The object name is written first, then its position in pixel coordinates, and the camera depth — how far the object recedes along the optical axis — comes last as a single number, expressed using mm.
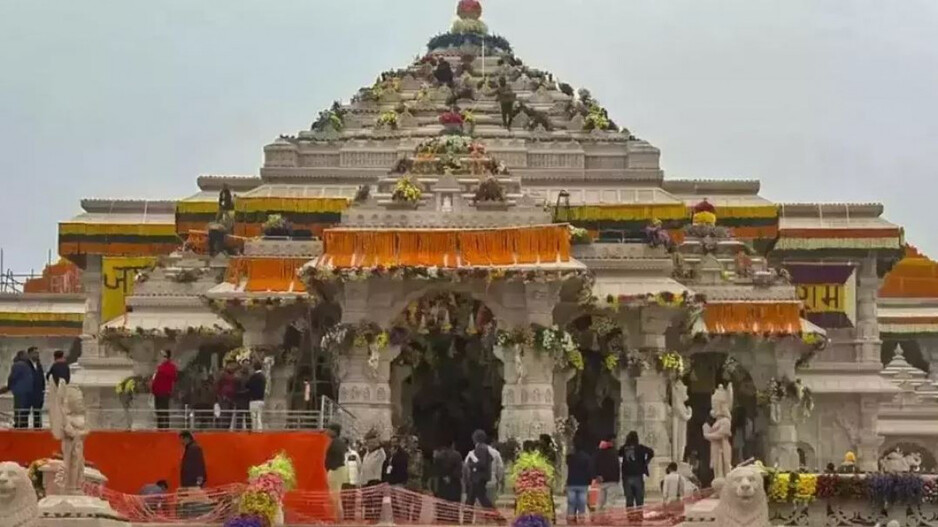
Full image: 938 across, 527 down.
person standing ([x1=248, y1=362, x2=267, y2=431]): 38497
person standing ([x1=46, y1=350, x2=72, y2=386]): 36656
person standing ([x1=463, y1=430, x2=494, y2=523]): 33375
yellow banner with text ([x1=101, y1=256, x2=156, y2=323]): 59188
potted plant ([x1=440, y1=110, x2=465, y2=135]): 51156
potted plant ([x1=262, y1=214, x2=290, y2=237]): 48062
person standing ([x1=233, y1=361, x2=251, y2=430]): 39094
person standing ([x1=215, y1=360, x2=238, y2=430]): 39906
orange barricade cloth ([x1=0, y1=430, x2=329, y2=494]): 35688
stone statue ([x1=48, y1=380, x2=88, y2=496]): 28406
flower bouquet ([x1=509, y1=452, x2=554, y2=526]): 28484
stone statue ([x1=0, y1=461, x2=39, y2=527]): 26547
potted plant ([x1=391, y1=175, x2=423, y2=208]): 41625
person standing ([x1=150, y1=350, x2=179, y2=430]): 39562
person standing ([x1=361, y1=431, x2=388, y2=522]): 34531
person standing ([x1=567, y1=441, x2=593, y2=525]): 32469
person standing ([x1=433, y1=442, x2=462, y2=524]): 35000
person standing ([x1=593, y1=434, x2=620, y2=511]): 34938
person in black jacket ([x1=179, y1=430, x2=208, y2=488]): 33250
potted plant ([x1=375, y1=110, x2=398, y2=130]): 57844
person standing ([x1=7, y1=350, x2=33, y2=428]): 38094
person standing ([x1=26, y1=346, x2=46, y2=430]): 38312
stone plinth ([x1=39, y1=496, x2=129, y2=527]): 27516
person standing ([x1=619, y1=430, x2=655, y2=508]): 34406
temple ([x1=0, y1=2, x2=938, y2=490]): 40812
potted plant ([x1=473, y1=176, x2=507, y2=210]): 41500
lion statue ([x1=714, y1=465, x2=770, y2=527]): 26891
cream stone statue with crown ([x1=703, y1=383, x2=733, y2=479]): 29844
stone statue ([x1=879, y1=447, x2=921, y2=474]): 49250
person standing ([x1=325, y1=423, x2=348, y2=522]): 33669
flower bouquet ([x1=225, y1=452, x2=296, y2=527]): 28344
